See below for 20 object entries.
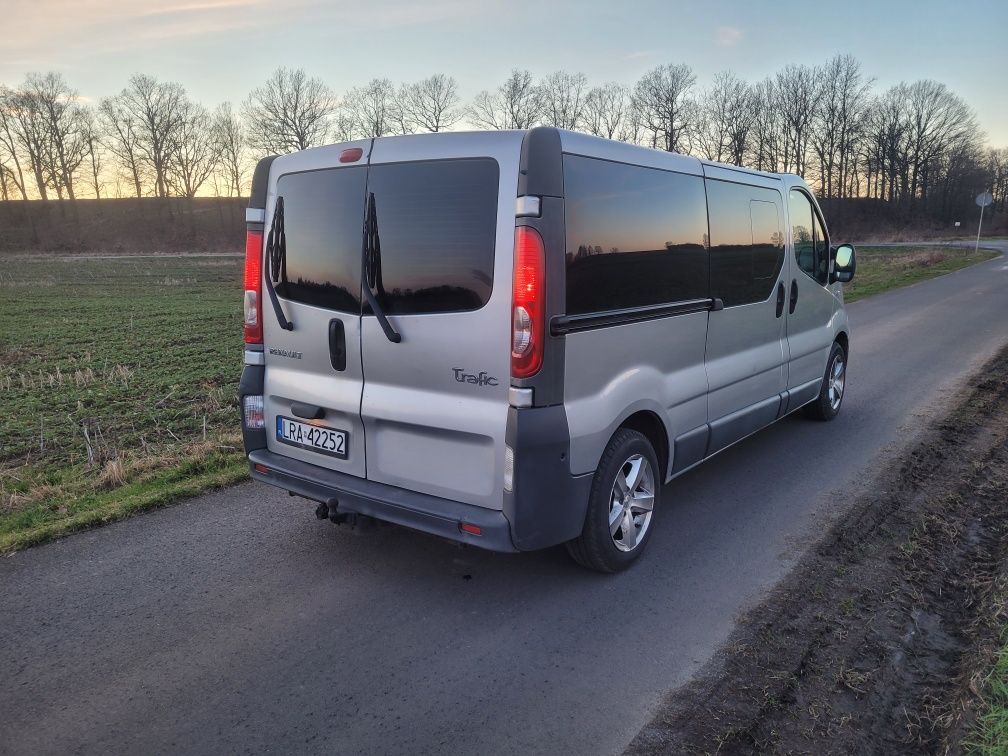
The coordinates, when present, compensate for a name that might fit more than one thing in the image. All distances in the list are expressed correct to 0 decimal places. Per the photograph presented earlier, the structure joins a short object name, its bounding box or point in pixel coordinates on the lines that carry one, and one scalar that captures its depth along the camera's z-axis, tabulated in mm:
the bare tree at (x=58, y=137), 65000
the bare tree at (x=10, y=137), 63375
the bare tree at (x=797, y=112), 73000
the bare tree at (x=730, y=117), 71312
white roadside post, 32656
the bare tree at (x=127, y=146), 68625
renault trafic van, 3299
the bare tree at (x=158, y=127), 69938
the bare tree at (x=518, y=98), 67438
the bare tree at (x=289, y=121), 66125
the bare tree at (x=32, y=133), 64312
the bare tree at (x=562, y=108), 68625
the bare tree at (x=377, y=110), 67625
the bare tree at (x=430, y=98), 67938
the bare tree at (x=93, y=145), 67562
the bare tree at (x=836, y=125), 72125
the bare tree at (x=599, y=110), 70438
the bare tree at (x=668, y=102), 69938
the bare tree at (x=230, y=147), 70438
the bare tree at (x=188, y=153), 70750
